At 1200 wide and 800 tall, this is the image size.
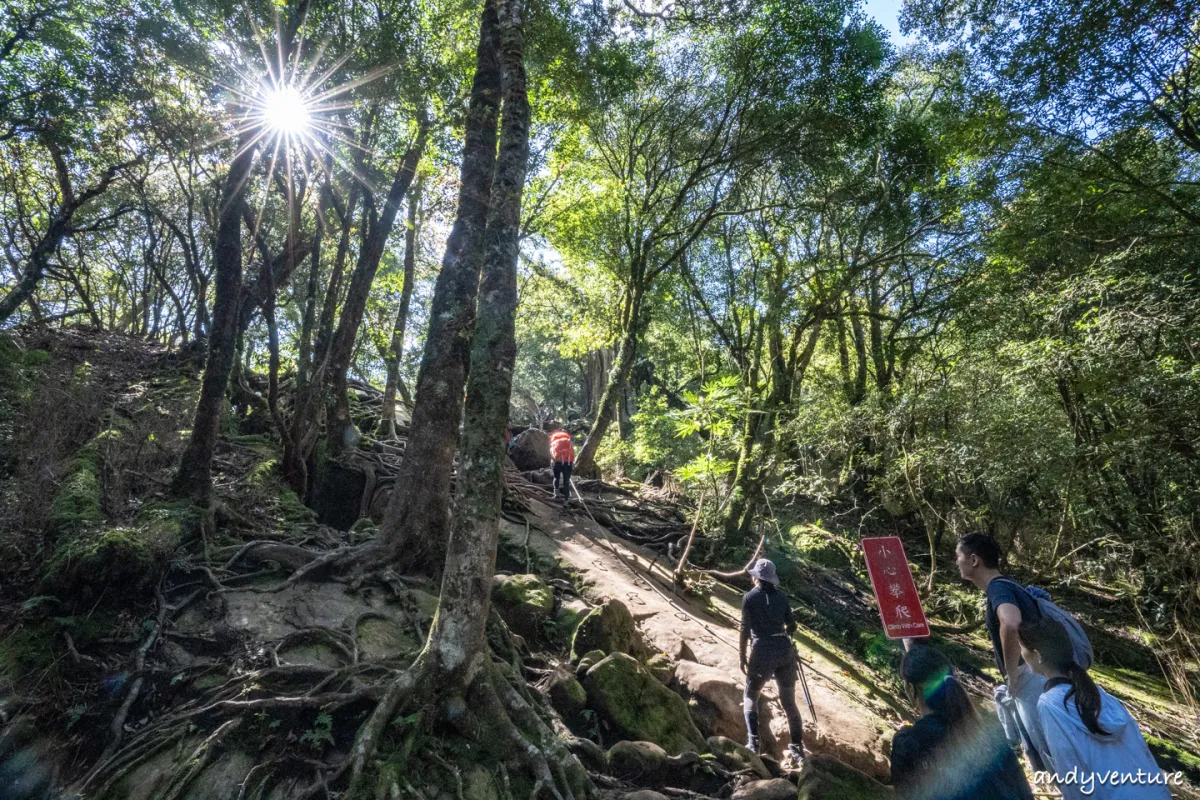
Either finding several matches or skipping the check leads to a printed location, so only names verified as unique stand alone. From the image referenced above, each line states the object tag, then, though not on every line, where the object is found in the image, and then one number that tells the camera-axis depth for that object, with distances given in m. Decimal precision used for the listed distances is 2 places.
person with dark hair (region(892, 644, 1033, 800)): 2.58
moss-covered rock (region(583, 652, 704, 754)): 4.97
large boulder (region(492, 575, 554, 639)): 6.25
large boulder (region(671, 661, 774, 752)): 5.76
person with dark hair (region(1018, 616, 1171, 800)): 2.41
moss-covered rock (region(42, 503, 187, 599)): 4.10
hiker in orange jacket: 11.62
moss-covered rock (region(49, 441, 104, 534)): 4.61
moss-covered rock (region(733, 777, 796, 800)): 4.21
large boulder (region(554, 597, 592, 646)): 6.38
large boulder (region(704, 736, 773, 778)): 4.85
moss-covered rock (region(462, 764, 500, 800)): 3.25
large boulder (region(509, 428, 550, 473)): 15.18
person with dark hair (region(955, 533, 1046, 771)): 3.06
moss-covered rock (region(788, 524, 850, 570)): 13.06
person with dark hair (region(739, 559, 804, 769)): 5.26
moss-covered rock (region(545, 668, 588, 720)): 5.00
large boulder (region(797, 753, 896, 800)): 3.89
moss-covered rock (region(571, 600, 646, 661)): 6.02
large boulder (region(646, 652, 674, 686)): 6.25
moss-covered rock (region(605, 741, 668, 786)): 4.34
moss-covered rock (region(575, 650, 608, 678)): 5.54
